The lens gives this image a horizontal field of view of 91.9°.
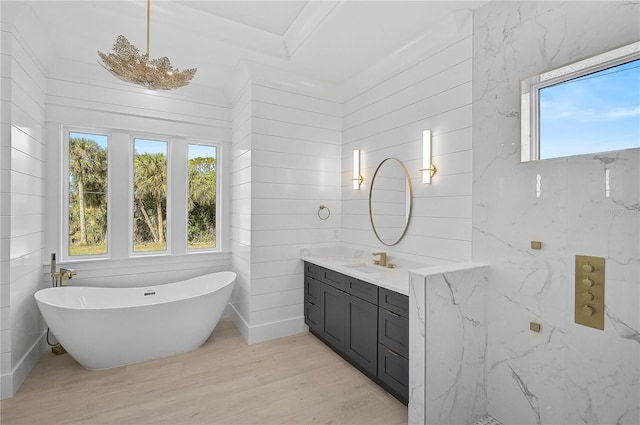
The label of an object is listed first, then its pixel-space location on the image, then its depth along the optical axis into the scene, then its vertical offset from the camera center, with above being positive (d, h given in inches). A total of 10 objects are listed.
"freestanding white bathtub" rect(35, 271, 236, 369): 101.2 -39.3
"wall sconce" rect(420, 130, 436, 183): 104.8 +18.3
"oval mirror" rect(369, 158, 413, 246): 115.7 +5.0
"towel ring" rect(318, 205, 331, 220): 147.5 -0.2
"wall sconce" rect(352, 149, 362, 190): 139.6 +19.9
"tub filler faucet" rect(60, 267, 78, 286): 119.8 -25.3
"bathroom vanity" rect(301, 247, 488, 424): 75.8 -34.2
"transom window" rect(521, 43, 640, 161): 61.6 +23.9
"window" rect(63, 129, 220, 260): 133.5 +7.1
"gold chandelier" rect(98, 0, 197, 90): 74.3 +36.1
